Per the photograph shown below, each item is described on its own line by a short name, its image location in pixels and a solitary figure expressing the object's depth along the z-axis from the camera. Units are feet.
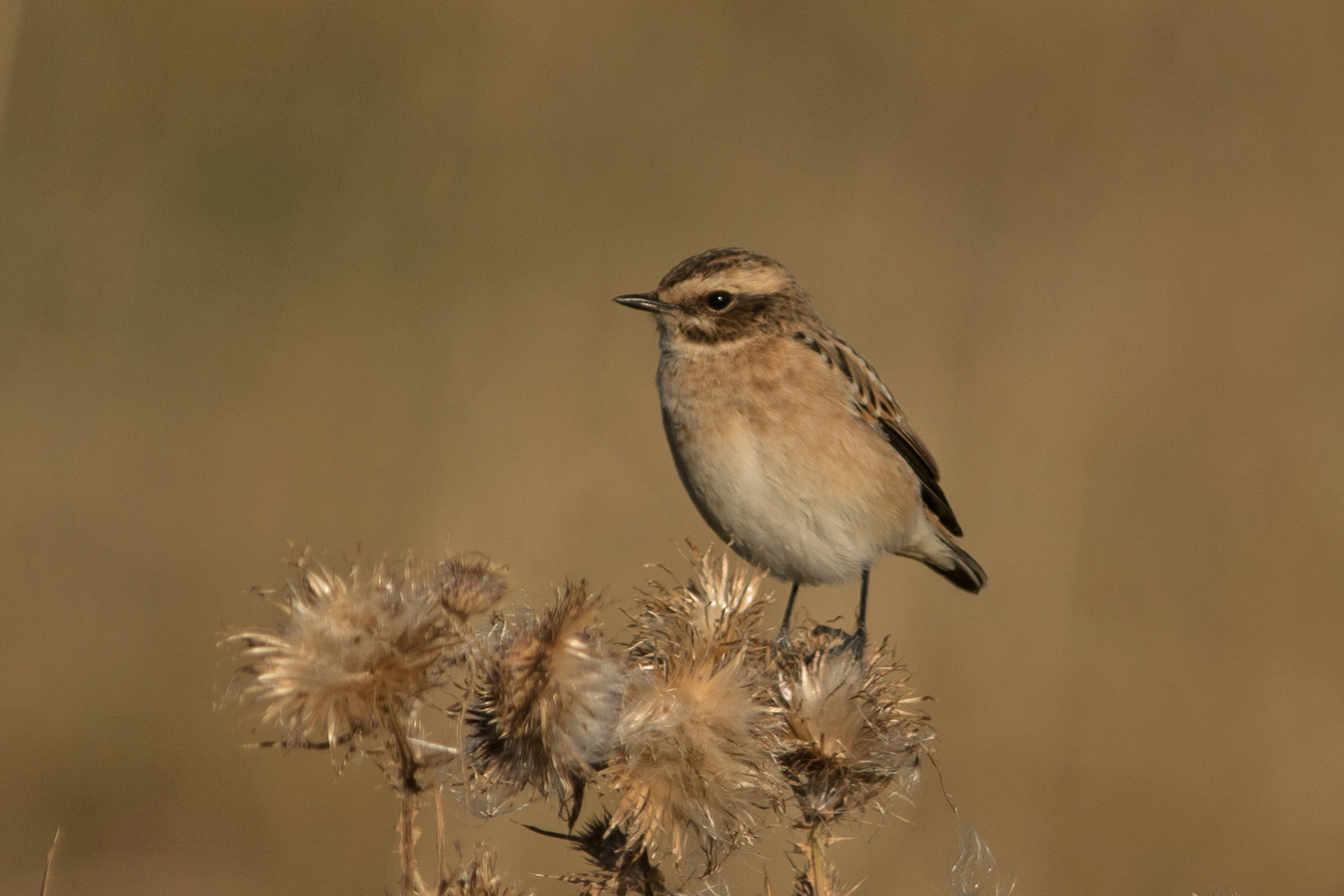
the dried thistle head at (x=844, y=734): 20.34
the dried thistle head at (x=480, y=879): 15.52
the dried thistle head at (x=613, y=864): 16.85
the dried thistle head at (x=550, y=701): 16.79
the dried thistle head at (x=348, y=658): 15.42
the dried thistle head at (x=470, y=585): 16.11
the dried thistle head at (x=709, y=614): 19.38
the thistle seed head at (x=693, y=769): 17.67
